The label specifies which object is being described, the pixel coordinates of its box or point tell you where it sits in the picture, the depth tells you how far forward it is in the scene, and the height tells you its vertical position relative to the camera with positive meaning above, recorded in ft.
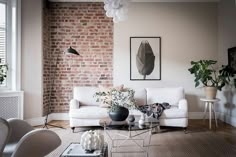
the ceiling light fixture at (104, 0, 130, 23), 11.82 +3.38
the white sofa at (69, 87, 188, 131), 15.99 -2.02
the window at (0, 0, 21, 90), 16.87 +2.55
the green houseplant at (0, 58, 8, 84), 16.22 +0.31
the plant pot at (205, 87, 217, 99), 17.54 -1.08
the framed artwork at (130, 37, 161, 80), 20.31 +1.58
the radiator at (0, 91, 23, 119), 16.02 -1.90
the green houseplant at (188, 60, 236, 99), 17.54 +0.15
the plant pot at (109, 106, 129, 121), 12.68 -1.94
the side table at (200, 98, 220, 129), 17.27 -1.71
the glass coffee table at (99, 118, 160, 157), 11.90 -3.59
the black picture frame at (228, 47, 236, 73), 17.54 +1.48
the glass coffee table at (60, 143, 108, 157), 6.90 -2.24
